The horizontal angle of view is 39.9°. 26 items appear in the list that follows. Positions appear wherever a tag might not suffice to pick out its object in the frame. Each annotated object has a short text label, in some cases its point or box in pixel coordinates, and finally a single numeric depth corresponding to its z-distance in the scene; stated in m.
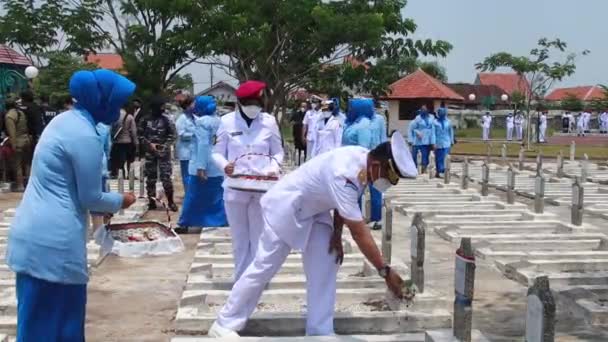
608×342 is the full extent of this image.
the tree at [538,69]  35.47
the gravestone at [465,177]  16.10
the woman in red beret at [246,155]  6.38
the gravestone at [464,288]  4.59
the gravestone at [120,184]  11.59
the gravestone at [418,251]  6.32
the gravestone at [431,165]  18.95
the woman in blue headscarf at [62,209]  3.76
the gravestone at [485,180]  14.77
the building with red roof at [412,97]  42.69
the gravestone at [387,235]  7.57
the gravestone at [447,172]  17.33
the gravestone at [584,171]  18.50
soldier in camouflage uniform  11.53
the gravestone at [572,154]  24.56
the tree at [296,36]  20.25
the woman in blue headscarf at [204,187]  10.16
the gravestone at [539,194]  12.44
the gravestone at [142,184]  13.52
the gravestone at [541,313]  3.77
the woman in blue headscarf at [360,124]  10.49
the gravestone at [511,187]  13.77
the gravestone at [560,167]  19.70
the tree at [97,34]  23.62
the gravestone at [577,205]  11.17
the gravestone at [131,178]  12.82
